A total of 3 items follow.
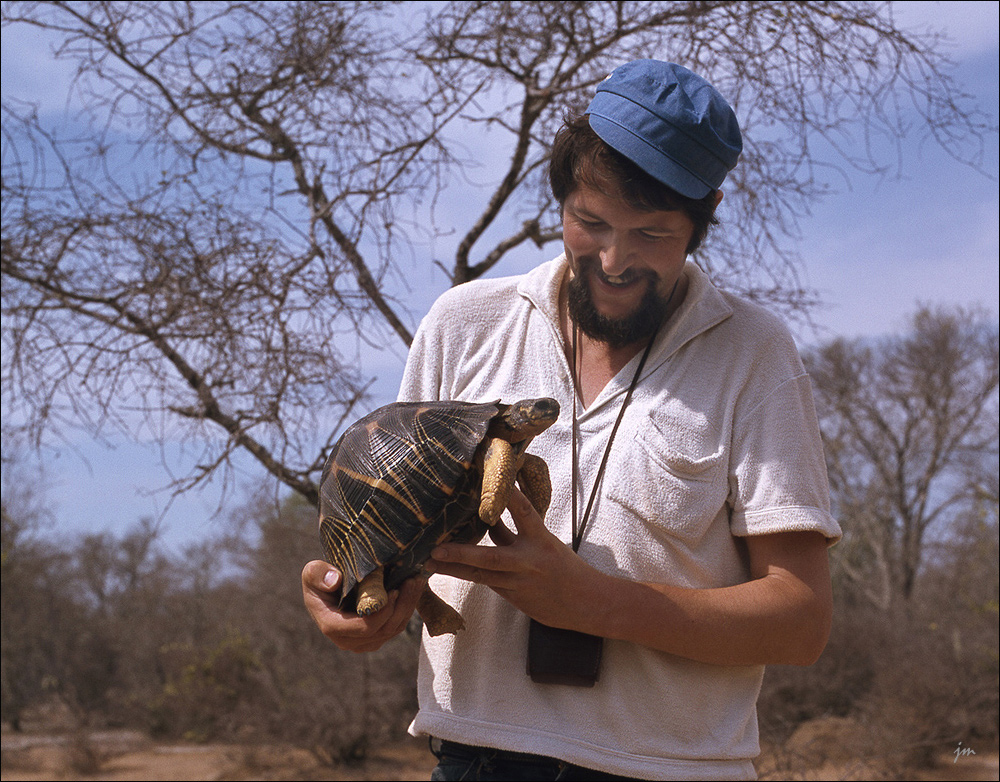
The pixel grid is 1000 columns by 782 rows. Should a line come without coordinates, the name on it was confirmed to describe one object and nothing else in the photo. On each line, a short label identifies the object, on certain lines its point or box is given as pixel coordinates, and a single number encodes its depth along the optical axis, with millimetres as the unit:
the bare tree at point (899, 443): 21094
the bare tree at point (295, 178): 3936
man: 1703
